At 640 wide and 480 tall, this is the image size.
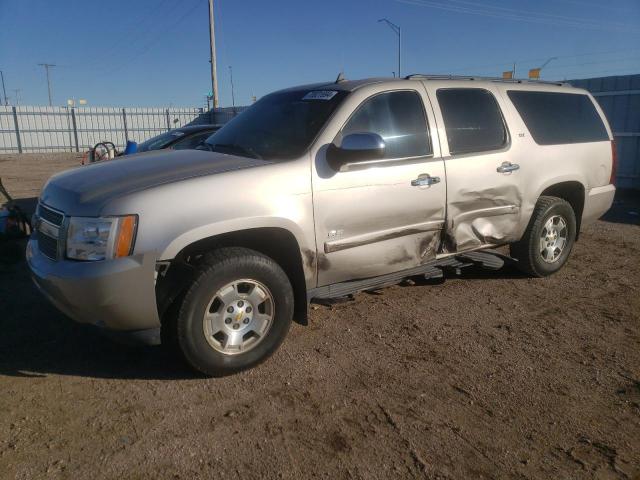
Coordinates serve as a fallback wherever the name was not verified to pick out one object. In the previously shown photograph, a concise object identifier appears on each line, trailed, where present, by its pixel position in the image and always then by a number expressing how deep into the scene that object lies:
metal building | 11.24
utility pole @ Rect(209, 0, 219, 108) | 25.44
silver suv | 2.96
